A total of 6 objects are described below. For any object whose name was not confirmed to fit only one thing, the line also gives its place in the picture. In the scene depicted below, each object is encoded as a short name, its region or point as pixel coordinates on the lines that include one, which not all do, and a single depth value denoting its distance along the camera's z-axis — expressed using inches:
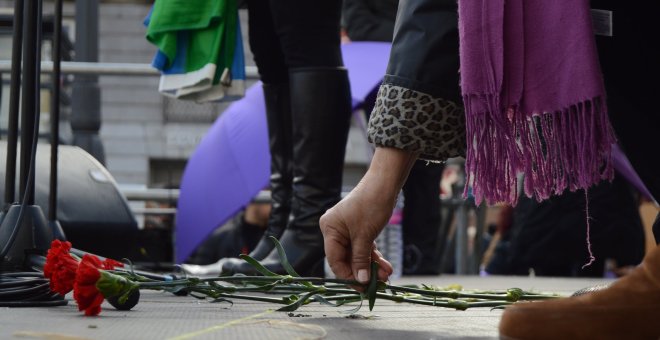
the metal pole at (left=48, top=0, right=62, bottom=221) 192.1
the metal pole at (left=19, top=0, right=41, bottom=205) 170.2
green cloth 252.1
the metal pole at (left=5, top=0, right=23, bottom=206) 169.8
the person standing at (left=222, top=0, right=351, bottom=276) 221.6
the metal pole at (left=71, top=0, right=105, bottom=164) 408.8
